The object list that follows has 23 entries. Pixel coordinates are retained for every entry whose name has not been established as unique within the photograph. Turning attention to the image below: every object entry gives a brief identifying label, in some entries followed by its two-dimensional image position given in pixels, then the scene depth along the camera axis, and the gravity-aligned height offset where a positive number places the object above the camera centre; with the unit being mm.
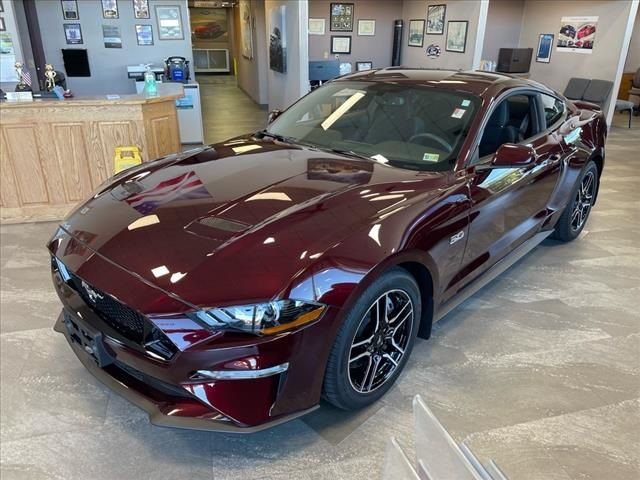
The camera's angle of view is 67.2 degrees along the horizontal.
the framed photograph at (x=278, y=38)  7570 +20
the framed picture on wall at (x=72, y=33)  7793 +57
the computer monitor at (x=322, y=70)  7285 -422
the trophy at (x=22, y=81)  4324 -394
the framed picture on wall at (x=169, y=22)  7797 +242
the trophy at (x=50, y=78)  4957 -397
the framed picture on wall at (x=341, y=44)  9516 -71
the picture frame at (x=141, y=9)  7742 +426
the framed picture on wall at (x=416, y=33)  9016 +141
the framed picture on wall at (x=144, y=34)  7910 +56
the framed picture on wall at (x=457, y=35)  7629 +96
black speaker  9523 -41
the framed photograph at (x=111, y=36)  7871 +19
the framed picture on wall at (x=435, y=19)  8234 +365
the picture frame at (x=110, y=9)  7707 +423
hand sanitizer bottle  4477 -429
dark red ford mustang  1555 -718
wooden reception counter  4027 -865
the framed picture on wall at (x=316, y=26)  9289 +247
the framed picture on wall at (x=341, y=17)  9258 +417
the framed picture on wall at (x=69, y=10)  7652 +398
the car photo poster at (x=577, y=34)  8570 +150
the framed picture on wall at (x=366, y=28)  9523 +231
